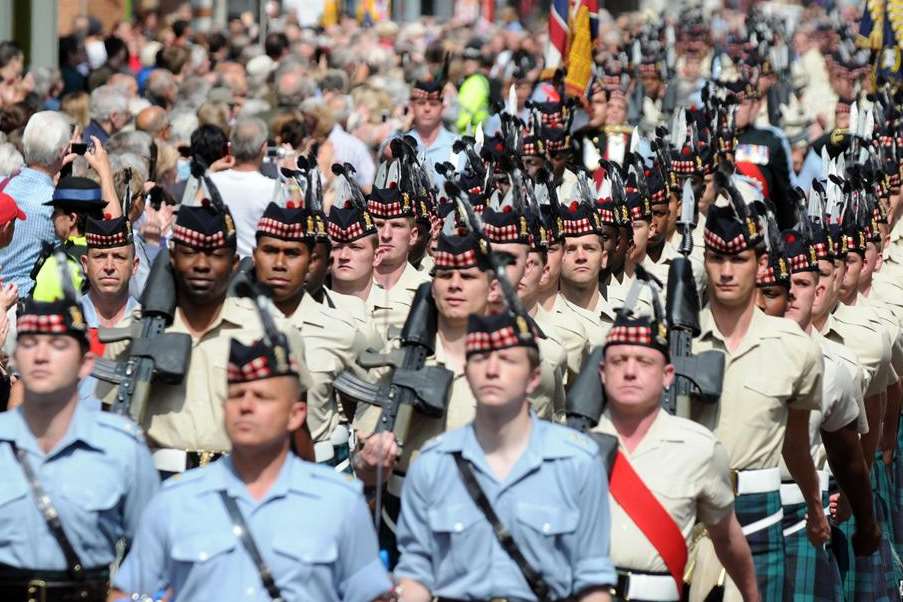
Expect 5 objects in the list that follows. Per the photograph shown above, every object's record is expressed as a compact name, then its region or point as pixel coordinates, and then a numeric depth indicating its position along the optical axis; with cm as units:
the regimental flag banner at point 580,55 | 3787
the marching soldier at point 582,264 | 2422
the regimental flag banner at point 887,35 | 4431
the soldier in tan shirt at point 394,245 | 2427
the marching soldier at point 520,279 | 1936
